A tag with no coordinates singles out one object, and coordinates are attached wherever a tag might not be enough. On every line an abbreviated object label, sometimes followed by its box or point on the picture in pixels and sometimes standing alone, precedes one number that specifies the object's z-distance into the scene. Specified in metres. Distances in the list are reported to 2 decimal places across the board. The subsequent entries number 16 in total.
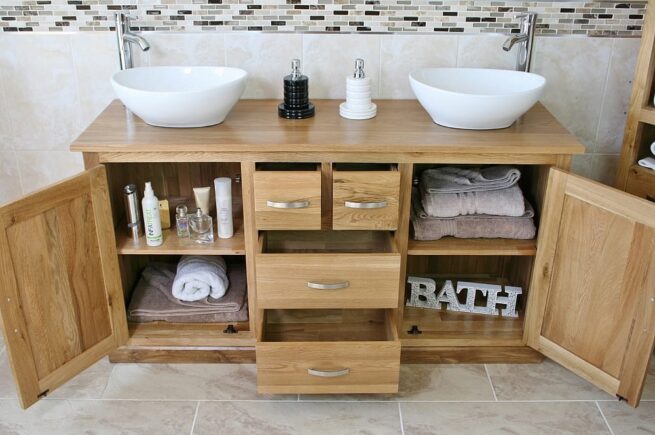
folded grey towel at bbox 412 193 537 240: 1.99
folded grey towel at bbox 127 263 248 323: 2.13
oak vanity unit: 1.72
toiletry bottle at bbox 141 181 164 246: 1.95
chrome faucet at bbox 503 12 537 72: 2.07
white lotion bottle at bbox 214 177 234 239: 1.95
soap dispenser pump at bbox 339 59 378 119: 1.98
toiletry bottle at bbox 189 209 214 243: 2.05
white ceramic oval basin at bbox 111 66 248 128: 1.80
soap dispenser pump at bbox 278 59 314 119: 2.01
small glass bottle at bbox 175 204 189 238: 2.06
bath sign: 2.17
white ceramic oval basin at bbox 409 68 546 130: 1.81
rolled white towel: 2.13
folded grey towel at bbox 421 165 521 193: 1.99
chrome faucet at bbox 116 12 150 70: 2.04
